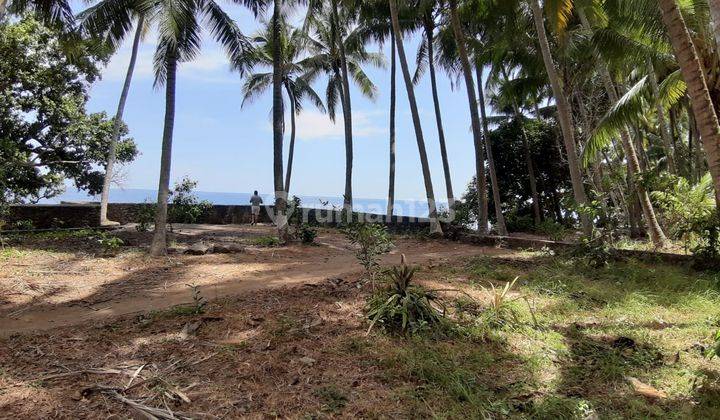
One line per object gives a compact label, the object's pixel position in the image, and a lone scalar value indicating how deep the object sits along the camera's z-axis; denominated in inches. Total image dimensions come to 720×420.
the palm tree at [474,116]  500.1
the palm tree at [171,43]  362.3
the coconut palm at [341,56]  655.8
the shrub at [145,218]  527.5
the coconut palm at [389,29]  610.1
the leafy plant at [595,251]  308.7
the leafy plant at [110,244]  387.2
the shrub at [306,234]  494.9
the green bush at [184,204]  535.2
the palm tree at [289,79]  795.3
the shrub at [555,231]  459.8
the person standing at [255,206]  758.5
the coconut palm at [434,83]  639.1
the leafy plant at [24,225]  499.8
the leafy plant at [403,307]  183.8
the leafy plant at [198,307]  209.9
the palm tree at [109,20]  391.9
